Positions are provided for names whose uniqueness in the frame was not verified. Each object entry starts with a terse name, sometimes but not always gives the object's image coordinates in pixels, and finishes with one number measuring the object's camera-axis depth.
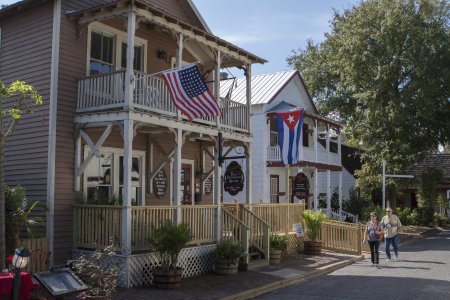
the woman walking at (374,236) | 15.76
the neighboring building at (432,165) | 40.81
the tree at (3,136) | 8.81
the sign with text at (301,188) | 19.95
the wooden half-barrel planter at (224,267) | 13.61
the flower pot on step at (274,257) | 15.68
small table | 7.50
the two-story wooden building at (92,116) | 12.12
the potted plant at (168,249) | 11.38
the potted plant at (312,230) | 18.52
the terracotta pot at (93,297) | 8.89
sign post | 28.35
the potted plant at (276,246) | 15.70
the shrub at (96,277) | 9.06
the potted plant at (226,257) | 13.63
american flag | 12.27
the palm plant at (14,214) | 10.91
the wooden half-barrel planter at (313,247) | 18.48
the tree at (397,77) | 30.88
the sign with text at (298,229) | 18.03
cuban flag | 18.25
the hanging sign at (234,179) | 16.30
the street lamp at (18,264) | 7.13
